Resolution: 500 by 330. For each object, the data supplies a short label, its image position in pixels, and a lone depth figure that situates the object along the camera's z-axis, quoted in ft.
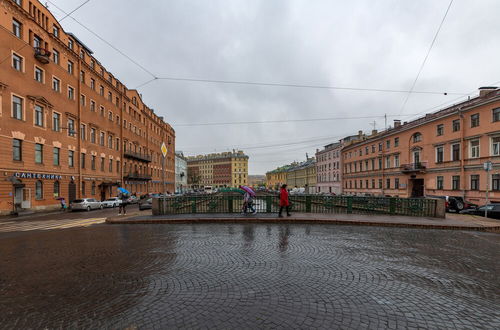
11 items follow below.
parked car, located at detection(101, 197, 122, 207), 99.25
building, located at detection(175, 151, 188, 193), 288.63
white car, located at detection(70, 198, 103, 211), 84.99
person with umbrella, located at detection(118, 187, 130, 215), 56.03
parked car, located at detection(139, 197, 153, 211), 85.92
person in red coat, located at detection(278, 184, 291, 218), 45.01
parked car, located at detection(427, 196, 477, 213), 79.54
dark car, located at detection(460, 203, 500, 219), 61.62
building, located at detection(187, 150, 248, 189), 497.87
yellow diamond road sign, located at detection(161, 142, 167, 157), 45.62
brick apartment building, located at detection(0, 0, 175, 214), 71.61
